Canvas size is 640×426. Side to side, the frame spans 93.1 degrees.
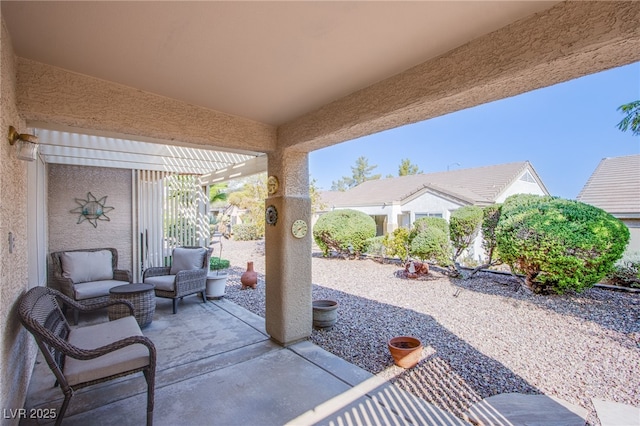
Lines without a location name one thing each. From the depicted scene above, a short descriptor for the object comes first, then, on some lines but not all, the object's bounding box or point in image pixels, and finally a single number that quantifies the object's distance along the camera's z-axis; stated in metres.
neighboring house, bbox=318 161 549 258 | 13.71
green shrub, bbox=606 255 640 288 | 6.53
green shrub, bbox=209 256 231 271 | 10.46
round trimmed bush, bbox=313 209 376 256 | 11.68
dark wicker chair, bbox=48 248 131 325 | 5.35
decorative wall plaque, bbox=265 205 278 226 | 4.34
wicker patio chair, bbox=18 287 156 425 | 2.40
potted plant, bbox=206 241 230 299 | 6.83
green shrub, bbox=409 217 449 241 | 9.58
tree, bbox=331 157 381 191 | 41.75
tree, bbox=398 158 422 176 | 34.19
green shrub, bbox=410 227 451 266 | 9.16
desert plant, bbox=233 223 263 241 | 20.48
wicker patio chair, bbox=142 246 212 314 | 5.94
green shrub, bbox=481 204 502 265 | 8.31
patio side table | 4.73
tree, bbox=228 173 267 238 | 12.70
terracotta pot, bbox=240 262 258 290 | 7.83
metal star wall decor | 6.87
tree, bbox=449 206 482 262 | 8.66
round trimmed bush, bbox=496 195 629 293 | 5.81
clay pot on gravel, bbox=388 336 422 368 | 3.60
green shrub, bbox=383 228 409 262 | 10.06
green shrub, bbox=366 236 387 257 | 11.82
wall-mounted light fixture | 2.44
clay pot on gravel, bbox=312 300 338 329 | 4.82
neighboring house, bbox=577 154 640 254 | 9.42
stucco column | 4.27
